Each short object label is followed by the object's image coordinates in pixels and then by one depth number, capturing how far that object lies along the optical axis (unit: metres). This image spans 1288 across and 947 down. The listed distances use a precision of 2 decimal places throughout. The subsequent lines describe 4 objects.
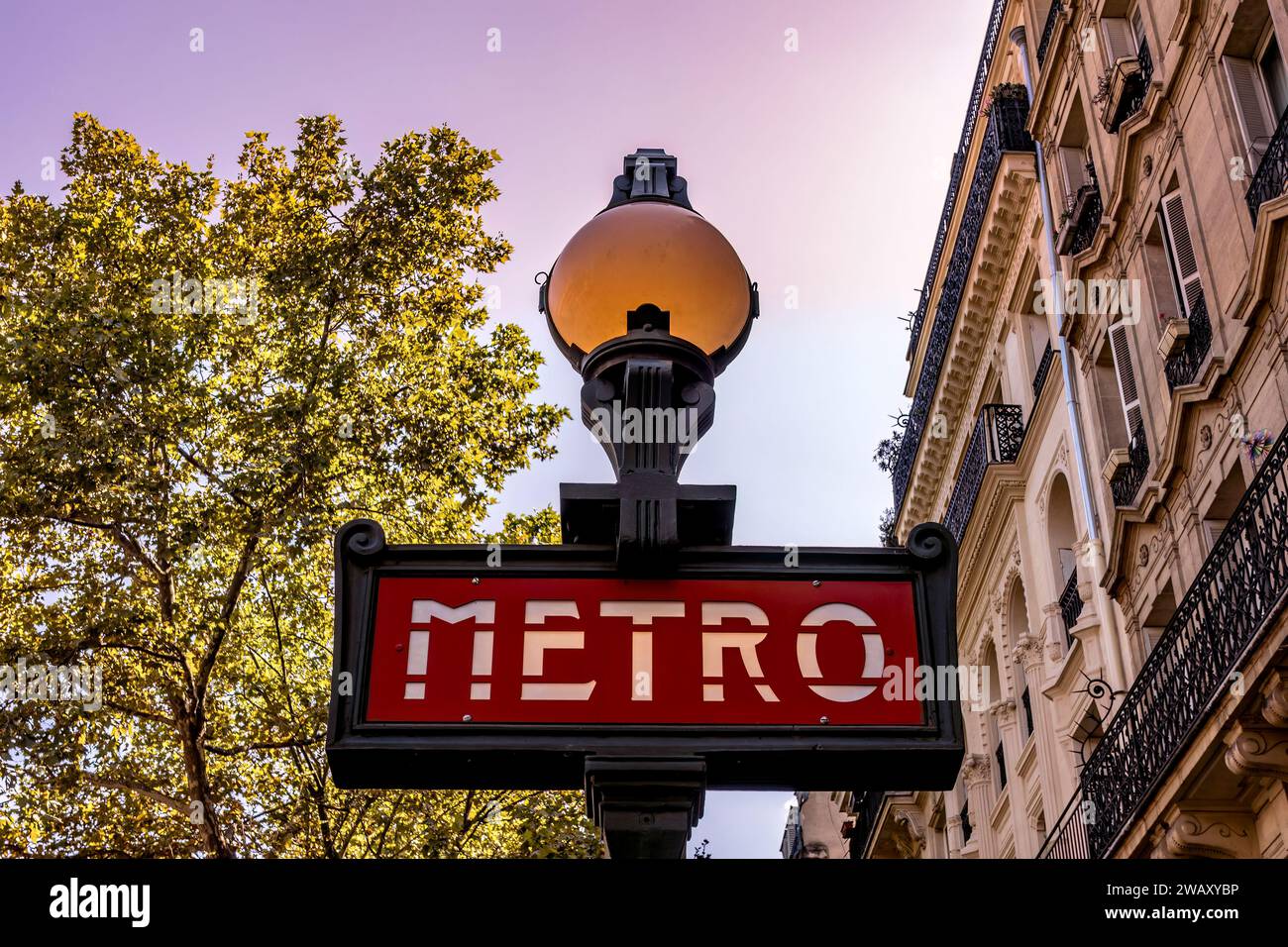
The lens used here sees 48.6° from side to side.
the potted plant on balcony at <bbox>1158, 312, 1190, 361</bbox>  16.23
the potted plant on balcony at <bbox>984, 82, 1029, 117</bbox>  24.36
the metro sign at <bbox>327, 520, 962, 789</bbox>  2.93
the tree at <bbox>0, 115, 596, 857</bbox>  18.67
